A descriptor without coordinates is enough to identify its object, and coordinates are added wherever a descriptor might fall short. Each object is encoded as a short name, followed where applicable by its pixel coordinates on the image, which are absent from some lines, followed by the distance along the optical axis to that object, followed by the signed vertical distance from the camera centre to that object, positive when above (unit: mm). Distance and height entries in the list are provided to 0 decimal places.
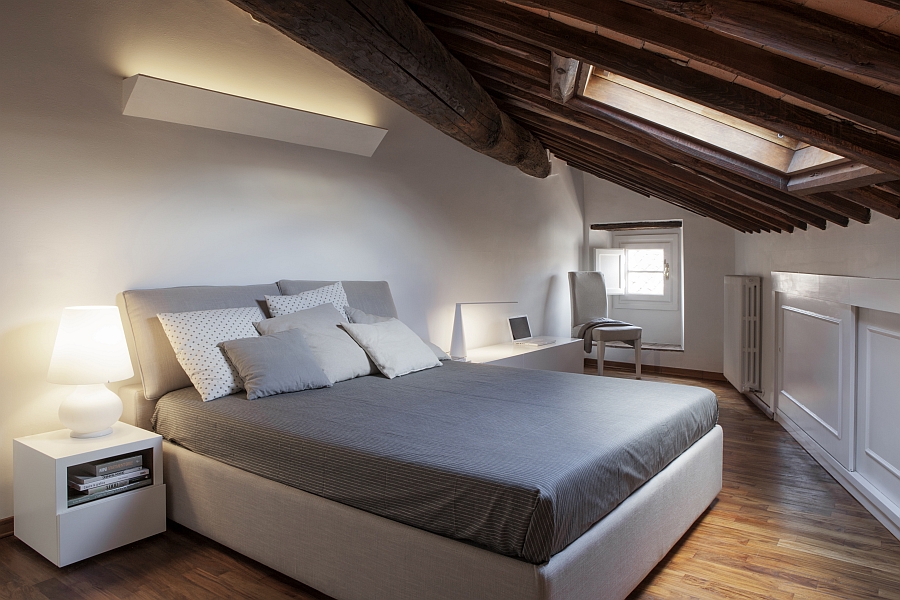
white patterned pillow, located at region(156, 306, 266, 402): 2889 -257
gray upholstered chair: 6672 -63
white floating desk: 4953 -531
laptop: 5816 -397
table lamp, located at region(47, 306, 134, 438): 2578 -293
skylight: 2719 +759
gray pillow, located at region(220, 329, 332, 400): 2885 -340
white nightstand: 2416 -861
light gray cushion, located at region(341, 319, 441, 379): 3445 -315
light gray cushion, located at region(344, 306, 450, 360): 3727 -144
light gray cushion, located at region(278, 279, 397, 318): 3849 -12
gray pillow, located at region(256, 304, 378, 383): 3238 -262
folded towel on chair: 6371 -371
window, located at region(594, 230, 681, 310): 7008 +272
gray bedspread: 1784 -529
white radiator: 5133 -326
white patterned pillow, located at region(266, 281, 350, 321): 3447 -40
